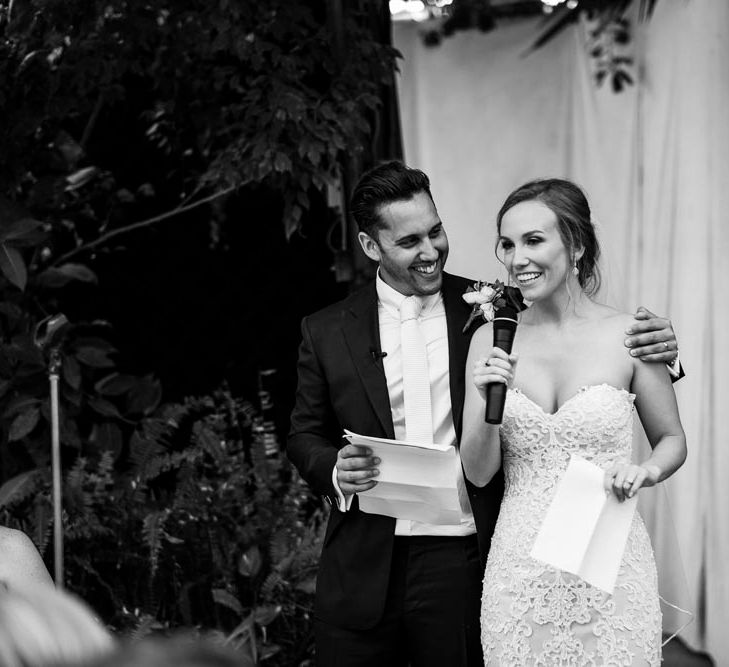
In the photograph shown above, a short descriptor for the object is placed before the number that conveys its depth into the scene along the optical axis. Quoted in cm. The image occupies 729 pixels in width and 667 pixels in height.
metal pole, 447
